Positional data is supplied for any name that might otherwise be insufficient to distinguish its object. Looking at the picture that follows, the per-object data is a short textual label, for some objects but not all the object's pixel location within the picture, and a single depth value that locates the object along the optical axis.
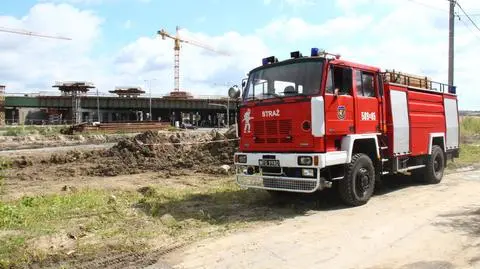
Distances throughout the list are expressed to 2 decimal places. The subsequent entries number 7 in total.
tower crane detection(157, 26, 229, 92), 131.45
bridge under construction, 87.88
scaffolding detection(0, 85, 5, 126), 72.31
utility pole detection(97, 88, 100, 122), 89.71
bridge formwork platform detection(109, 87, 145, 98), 104.91
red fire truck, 9.89
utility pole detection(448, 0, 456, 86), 28.30
